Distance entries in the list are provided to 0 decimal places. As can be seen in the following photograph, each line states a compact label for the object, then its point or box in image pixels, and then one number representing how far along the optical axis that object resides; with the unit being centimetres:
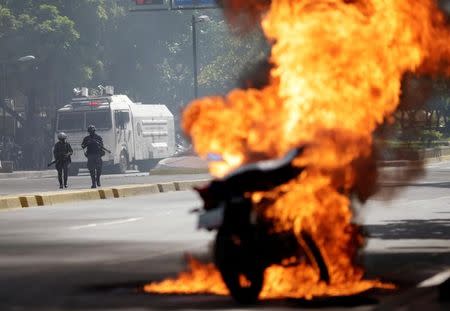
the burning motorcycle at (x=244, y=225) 1165
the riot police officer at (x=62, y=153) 4141
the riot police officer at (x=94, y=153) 4162
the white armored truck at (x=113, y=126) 6444
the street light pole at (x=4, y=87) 7888
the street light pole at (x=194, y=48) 6644
